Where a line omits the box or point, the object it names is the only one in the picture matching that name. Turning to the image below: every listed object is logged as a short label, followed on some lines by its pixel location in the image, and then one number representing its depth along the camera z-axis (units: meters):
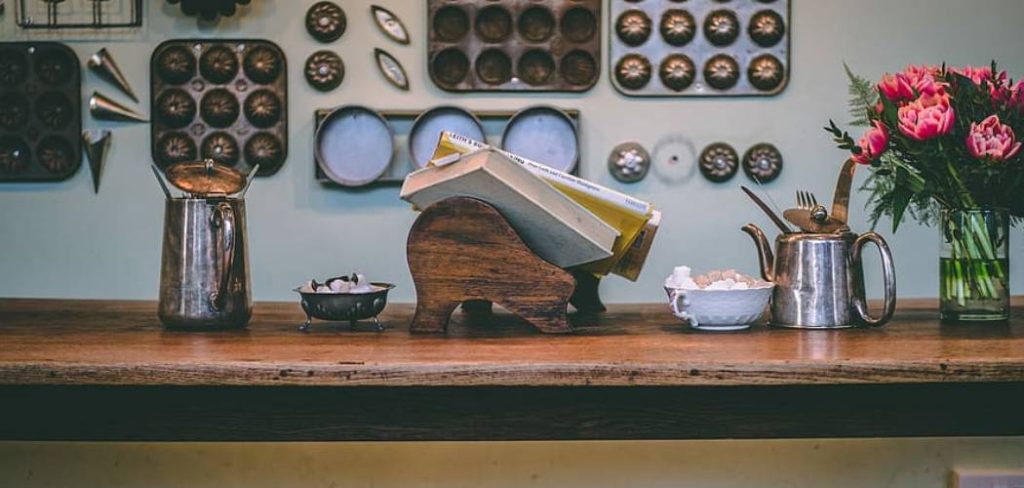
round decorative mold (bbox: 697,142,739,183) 3.22
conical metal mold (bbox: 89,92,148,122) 3.26
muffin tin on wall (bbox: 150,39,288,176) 3.23
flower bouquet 1.60
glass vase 1.71
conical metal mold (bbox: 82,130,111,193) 3.27
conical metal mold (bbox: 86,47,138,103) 3.26
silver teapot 1.65
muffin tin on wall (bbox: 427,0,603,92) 3.22
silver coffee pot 1.63
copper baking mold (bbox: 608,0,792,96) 3.22
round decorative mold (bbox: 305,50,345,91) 3.24
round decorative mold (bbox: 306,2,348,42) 3.24
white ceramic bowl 1.60
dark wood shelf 1.29
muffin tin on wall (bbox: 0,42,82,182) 3.26
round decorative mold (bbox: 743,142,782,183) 3.22
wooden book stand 1.54
